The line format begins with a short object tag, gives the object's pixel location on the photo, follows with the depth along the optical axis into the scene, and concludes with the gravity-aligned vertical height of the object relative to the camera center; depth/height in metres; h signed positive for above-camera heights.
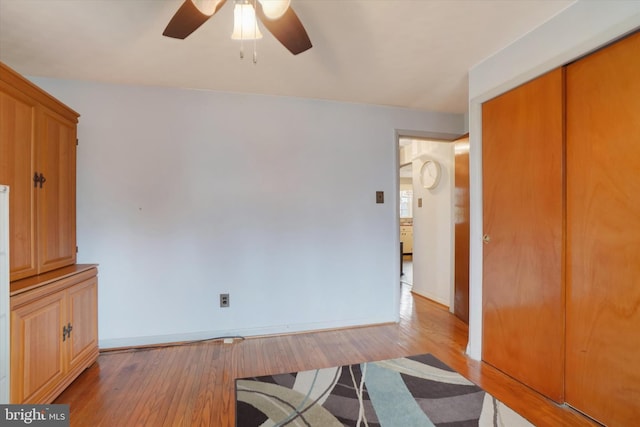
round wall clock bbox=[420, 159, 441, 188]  3.60 +0.52
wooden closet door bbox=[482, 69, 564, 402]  1.67 -0.13
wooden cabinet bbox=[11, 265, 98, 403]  1.43 -0.68
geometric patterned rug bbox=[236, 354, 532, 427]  1.53 -1.10
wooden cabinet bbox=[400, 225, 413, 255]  7.72 -0.65
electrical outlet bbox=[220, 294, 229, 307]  2.56 -0.77
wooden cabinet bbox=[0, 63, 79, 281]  1.57 +0.25
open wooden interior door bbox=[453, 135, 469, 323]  2.93 -0.16
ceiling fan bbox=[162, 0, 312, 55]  1.21 +0.88
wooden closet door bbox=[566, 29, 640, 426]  1.36 -0.11
